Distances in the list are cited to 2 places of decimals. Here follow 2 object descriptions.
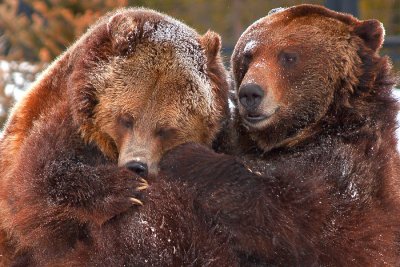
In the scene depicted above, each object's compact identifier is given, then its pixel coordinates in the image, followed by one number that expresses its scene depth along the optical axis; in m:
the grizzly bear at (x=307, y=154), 8.18
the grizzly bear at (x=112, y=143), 8.23
